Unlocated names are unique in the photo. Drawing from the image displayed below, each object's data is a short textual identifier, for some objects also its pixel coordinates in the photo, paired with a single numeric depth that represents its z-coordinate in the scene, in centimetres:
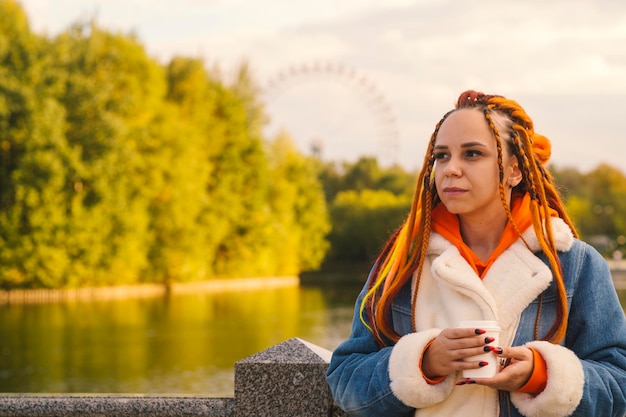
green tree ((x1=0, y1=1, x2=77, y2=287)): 3538
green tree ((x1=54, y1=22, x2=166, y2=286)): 3725
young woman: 239
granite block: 338
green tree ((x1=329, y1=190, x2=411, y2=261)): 7044
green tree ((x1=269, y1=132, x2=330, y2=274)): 5728
